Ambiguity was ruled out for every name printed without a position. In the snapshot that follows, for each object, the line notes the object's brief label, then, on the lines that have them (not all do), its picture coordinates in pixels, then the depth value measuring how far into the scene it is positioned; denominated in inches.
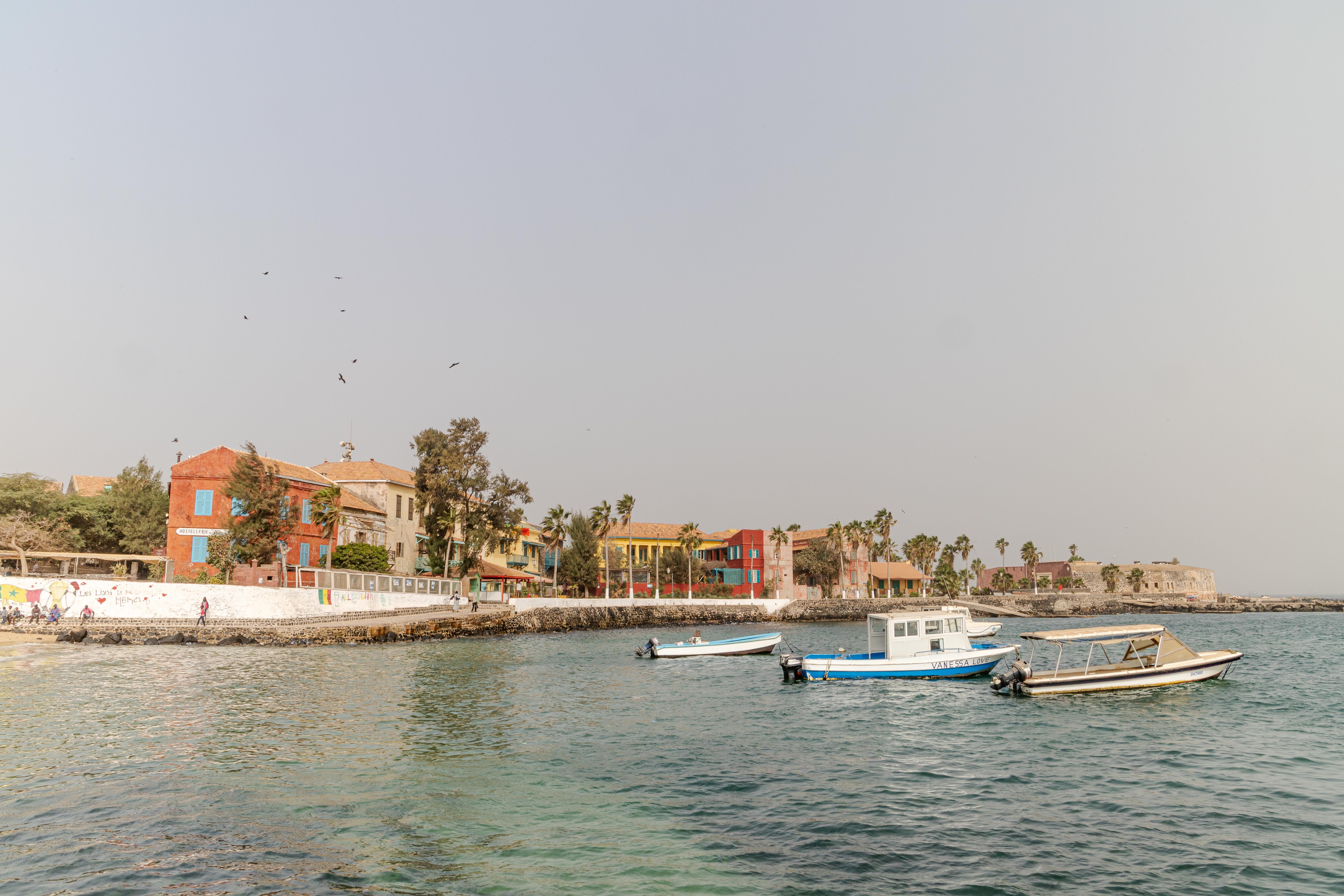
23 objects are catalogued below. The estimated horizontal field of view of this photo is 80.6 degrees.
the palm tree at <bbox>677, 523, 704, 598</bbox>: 4197.8
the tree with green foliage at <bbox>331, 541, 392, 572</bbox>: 2591.0
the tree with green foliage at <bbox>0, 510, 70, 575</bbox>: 2373.3
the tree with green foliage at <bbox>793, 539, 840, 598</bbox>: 4699.8
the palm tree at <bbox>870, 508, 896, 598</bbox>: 4886.8
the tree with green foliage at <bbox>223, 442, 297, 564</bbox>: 2304.4
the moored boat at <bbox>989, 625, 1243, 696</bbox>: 1232.2
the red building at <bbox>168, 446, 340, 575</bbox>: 2429.9
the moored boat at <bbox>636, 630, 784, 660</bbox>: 1968.5
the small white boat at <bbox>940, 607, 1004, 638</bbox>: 2311.8
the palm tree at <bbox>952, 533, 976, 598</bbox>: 5900.6
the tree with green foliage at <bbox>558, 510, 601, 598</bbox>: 3777.1
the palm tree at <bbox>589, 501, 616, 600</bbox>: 3782.0
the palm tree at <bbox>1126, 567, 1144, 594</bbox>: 6530.5
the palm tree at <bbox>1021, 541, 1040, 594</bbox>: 6215.6
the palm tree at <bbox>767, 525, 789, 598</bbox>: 4468.5
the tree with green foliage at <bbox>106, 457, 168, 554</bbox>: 2746.1
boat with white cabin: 1460.4
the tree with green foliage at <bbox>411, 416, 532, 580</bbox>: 2928.2
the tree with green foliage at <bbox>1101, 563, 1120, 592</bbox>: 6628.9
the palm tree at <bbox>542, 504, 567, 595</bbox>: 3683.6
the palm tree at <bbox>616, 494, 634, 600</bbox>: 3811.5
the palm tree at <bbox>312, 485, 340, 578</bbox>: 2566.4
